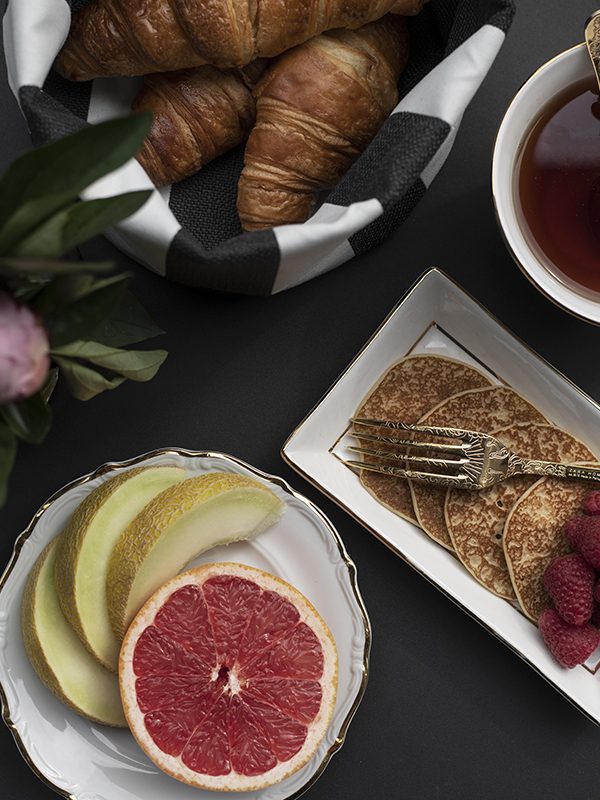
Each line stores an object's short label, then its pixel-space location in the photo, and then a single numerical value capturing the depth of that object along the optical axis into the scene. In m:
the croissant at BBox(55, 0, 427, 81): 0.64
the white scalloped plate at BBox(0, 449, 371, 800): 0.71
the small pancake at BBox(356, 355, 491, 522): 0.74
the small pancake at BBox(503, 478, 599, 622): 0.73
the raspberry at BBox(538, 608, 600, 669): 0.71
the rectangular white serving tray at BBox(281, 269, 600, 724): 0.72
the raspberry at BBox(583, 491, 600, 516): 0.72
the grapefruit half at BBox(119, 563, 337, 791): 0.69
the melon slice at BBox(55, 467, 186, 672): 0.68
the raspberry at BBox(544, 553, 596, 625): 0.71
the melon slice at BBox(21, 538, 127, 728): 0.69
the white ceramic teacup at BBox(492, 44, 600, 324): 0.66
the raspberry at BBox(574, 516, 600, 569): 0.71
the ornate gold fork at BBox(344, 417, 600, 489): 0.72
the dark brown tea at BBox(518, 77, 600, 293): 0.68
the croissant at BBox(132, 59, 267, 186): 0.67
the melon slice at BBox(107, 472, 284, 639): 0.67
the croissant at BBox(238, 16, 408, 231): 0.66
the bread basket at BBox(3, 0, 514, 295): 0.64
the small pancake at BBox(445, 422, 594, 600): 0.73
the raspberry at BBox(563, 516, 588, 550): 0.72
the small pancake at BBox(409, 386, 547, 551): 0.74
